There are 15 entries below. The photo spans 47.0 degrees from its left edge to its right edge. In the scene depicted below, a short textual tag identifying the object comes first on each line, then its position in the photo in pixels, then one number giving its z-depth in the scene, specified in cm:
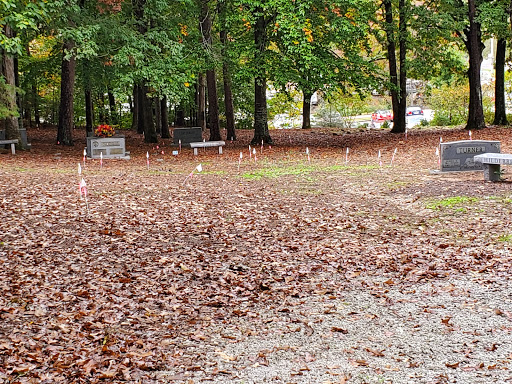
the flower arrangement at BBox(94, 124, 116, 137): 2139
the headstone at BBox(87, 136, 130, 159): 2075
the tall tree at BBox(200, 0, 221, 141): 2315
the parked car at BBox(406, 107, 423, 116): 4700
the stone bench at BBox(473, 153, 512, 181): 1230
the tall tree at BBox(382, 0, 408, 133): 2661
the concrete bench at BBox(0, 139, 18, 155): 2036
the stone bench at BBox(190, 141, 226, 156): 2195
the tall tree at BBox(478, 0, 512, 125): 2427
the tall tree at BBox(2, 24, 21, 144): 1961
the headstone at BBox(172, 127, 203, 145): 2547
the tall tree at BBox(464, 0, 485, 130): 2550
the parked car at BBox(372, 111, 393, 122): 3988
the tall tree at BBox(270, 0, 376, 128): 2077
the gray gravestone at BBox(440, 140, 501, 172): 1426
